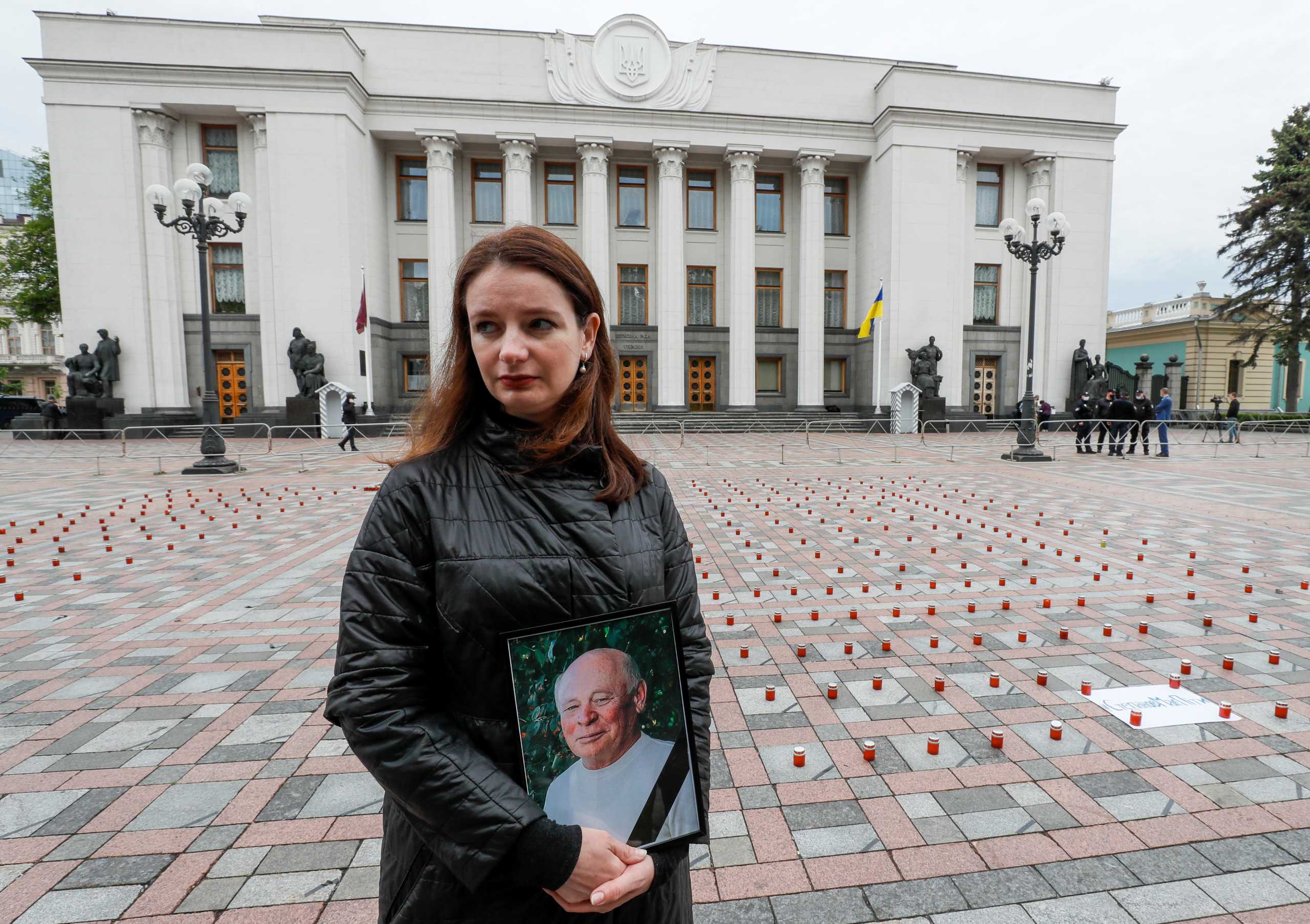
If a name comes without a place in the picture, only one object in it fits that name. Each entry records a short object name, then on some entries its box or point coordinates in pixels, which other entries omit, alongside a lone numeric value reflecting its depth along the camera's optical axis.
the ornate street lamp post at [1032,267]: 17.81
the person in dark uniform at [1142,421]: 19.06
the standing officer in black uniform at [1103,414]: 20.94
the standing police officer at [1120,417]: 20.31
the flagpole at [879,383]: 30.47
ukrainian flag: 27.75
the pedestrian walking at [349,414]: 21.50
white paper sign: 3.84
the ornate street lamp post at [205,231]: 14.84
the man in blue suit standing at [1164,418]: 18.58
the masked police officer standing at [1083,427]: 19.56
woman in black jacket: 1.24
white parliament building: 27.55
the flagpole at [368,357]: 27.34
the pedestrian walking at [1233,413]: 25.59
